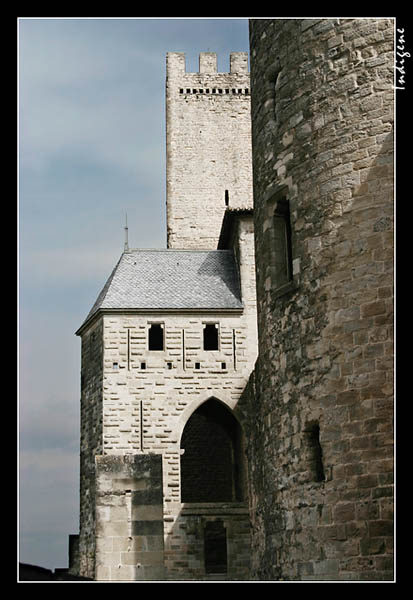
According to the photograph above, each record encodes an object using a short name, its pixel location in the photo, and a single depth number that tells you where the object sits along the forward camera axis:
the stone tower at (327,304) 11.42
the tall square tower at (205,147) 41.84
